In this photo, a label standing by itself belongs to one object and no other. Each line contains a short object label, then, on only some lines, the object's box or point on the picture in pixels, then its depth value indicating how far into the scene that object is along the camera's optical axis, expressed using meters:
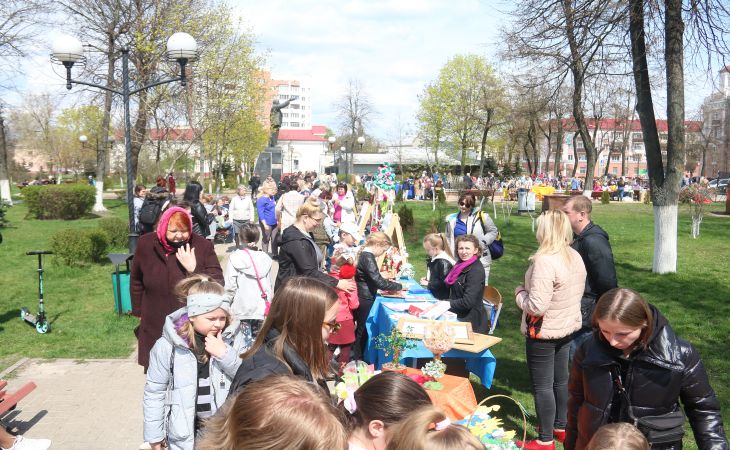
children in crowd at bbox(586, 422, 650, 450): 2.36
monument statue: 21.31
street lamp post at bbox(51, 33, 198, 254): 9.59
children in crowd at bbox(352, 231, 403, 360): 6.23
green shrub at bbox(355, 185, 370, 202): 21.41
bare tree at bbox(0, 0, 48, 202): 22.22
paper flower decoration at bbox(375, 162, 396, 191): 13.64
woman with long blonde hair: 4.23
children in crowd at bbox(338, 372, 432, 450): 2.36
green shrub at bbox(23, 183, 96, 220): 23.00
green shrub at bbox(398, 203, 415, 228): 17.94
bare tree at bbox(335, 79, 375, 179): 66.19
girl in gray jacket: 3.15
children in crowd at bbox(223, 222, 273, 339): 5.73
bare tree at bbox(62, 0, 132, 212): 22.22
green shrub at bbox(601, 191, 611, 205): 31.19
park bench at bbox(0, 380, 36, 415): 4.57
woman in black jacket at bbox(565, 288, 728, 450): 2.68
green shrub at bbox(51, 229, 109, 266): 12.23
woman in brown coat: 4.41
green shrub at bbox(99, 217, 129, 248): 13.81
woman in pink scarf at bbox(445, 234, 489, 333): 5.52
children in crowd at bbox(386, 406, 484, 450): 1.94
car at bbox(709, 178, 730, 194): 44.07
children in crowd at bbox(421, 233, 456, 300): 6.43
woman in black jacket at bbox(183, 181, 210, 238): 9.24
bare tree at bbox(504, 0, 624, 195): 10.25
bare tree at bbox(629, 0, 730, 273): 9.88
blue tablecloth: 4.86
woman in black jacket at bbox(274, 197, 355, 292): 5.59
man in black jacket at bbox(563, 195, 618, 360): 4.59
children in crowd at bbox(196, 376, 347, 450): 1.57
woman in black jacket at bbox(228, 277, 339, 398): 2.66
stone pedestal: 22.75
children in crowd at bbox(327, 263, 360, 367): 5.82
